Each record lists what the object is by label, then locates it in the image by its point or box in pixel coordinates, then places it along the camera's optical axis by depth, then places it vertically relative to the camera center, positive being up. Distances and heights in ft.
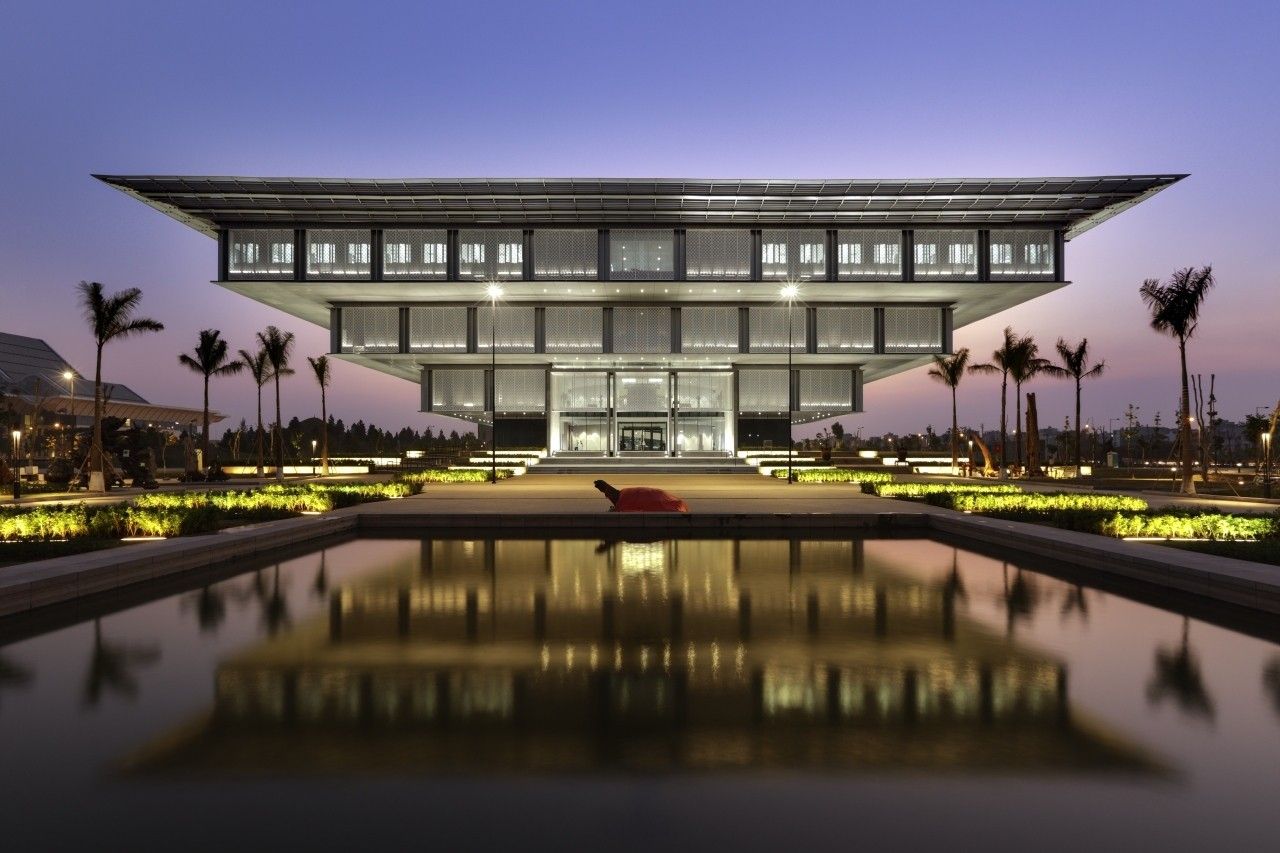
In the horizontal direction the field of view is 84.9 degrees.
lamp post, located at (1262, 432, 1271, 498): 86.38 -3.87
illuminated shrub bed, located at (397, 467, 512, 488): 118.52 -5.48
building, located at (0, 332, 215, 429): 278.05 +26.88
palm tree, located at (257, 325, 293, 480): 139.85 +19.39
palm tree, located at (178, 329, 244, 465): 134.10 +17.03
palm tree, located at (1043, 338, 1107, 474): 137.18 +15.18
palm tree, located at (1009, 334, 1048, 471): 137.59 +15.58
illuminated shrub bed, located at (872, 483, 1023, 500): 75.62 -5.50
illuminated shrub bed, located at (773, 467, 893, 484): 115.44 -5.53
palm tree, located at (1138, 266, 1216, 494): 97.76 +20.06
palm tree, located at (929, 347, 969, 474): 152.05 +15.80
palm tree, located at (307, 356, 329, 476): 157.43 +16.08
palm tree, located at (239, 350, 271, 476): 143.54 +16.21
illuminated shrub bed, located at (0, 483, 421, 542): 46.65 -5.28
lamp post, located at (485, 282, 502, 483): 135.23 +30.24
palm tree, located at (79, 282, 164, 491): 102.12 +18.98
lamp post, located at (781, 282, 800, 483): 115.55 +27.63
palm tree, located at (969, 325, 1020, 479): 138.00 +16.16
